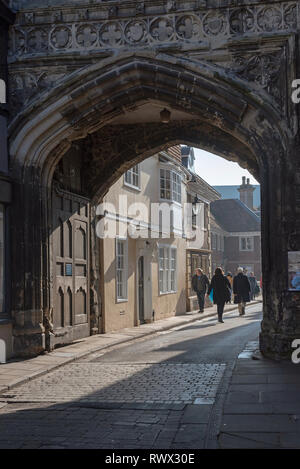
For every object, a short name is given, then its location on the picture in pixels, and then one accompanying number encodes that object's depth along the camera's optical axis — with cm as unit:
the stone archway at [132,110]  1005
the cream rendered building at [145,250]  1562
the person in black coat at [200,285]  2298
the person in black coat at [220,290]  1808
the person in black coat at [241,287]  1969
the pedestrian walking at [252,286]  3169
